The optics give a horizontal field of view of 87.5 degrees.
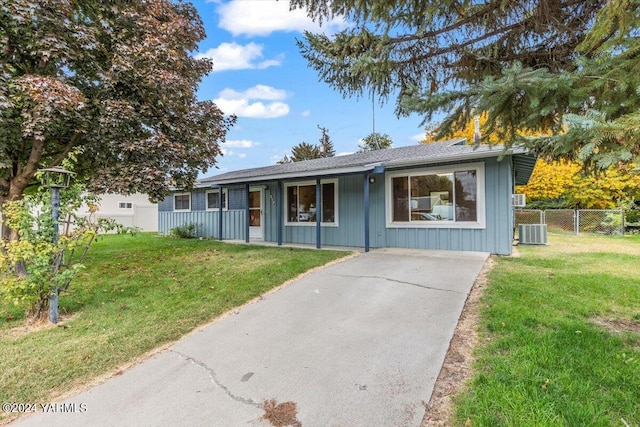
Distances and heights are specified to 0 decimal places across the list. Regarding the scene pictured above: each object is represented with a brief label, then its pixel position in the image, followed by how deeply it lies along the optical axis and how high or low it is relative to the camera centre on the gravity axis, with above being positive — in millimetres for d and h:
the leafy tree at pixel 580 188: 15477 +1095
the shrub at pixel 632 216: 14770 -241
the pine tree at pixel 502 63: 2303 +1670
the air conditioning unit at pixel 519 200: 11673 +416
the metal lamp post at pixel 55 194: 4090 +282
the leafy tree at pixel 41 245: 3893 -346
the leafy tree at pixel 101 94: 5039 +2083
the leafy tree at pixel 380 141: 35469 +7797
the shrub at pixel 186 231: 13086 -617
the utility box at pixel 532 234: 10297 -707
